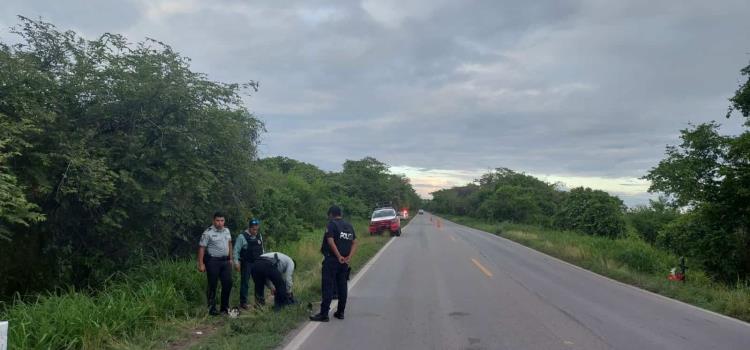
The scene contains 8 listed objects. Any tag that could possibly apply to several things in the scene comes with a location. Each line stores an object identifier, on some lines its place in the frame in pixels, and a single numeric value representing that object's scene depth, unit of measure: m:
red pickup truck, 33.53
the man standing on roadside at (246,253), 8.84
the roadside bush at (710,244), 18.23
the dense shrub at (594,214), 35.31
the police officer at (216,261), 8.32
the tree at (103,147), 8.27
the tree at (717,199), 17.31
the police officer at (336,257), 8.16
